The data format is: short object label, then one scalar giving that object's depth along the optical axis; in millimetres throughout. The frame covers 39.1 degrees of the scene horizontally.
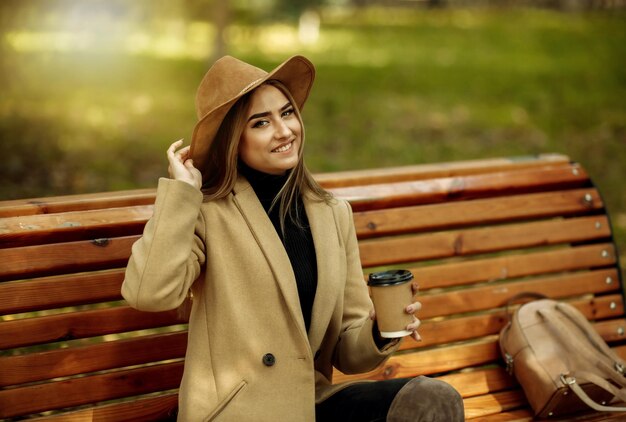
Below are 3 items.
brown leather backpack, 3441
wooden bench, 3072
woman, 2752
